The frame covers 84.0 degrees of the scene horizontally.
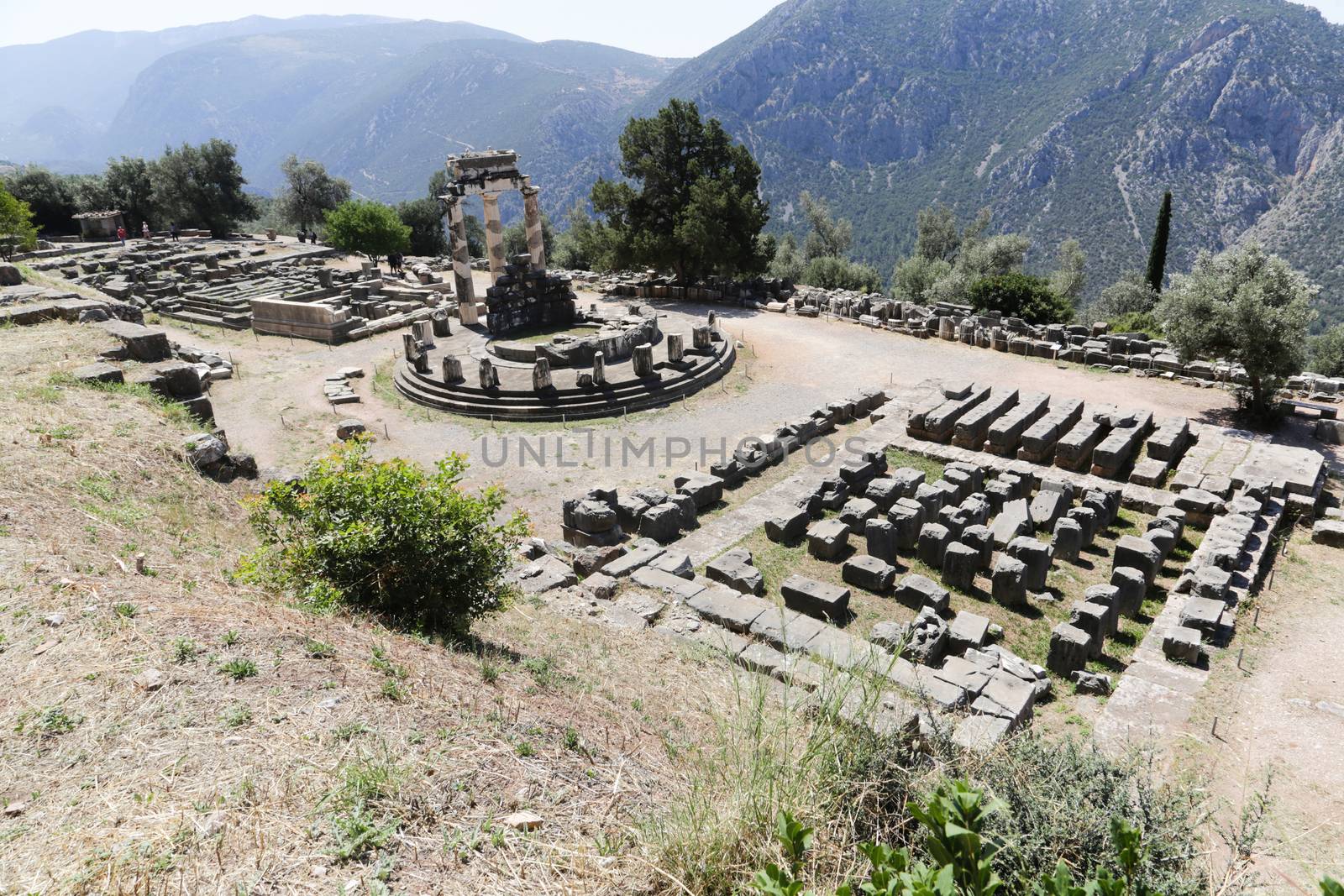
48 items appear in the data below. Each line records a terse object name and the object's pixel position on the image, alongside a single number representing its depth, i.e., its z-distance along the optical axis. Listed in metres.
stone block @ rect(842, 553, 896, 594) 12.39
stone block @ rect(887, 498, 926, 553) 13.82
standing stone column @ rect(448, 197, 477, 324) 29.41
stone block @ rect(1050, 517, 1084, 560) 13.38
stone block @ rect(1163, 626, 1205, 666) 10.02
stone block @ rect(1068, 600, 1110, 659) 10.59
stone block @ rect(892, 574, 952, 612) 11.80
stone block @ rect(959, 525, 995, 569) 13.05
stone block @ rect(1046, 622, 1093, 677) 10.30
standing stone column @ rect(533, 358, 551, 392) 21.59
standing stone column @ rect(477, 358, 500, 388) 21.80
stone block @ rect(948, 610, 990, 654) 10.70
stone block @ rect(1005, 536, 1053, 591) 12.31
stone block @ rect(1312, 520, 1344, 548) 13.49
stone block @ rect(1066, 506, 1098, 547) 13.88
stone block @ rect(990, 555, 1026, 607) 12.00
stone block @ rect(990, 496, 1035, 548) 13.55
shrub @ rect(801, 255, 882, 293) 43.09
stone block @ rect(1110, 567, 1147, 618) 11.73
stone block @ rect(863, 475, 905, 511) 14.88
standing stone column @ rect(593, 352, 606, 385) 21.89
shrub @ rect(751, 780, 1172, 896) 3.43
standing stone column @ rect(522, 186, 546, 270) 30.03
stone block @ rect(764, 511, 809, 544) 14.08
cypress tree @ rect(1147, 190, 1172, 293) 35.66
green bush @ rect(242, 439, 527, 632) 7.52
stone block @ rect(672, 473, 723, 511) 15.65
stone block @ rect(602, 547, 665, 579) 12.42
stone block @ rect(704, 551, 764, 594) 12.27
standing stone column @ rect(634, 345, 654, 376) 22.61
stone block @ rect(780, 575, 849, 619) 11.34
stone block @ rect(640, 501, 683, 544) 14.25
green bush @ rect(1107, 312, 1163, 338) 27.16
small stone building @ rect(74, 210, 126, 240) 45.94
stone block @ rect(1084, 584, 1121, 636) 11.09
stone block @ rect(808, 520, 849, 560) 13.46
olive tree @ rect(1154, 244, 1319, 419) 17.42
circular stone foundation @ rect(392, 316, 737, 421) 21.39
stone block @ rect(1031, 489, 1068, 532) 14.44
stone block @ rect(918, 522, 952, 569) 13.27
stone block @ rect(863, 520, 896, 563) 13.22
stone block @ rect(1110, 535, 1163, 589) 12.44
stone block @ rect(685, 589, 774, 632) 10.76
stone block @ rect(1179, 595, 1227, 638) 10.62
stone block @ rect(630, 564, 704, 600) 11.63
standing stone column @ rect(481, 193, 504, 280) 30.82
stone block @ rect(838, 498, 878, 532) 14.16
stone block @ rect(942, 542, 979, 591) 12.67
